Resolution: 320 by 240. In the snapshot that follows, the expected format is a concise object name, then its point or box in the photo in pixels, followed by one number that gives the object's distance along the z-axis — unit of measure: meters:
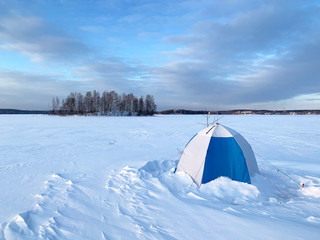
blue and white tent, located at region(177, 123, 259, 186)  5.30
